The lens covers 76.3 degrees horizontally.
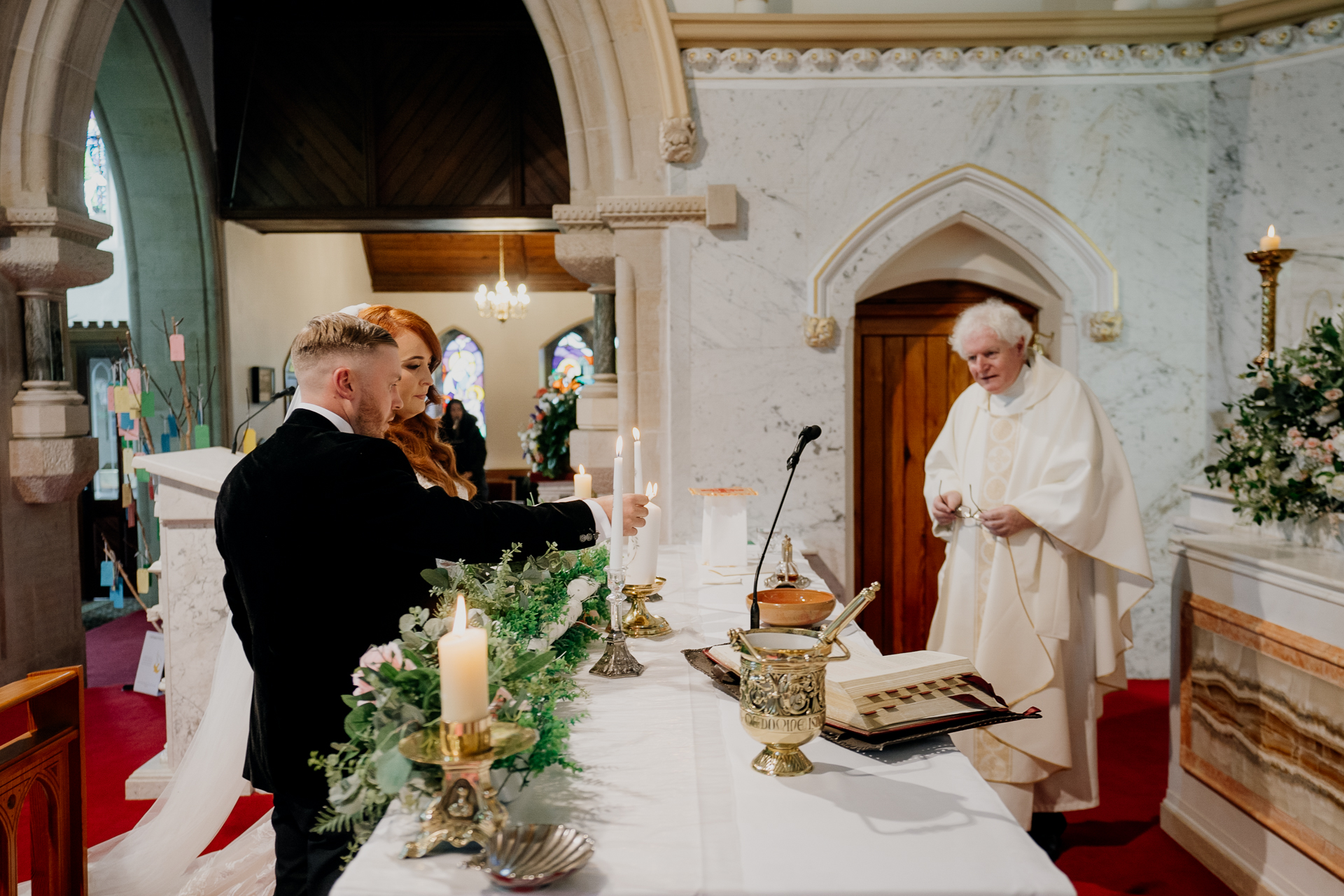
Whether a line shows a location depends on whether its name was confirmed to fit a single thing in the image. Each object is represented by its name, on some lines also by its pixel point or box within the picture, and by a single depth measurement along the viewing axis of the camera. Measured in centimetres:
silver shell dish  109
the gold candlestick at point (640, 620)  218
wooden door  489
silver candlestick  188
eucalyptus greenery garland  122
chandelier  1152
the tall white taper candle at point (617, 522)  167
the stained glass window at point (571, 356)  1340
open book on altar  153
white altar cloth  113
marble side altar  248
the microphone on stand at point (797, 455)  189
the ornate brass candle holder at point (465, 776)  113
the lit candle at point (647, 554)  194
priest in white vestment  300
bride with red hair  231
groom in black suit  164
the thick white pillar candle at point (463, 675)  108
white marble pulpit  344
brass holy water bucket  133
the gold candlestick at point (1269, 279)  332
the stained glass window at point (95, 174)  795
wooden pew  191
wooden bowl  214
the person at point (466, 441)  822
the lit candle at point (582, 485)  234
